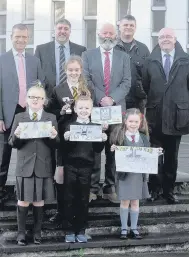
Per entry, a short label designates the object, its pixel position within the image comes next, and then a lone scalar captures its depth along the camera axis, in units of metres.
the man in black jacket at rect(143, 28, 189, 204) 6.76
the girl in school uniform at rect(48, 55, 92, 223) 6.15
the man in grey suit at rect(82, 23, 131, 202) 6.57
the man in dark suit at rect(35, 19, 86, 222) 6.89
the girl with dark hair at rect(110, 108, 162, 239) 6.11
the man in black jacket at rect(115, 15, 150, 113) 7.05
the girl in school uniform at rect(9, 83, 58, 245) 5.89
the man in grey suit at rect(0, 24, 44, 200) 6.46
